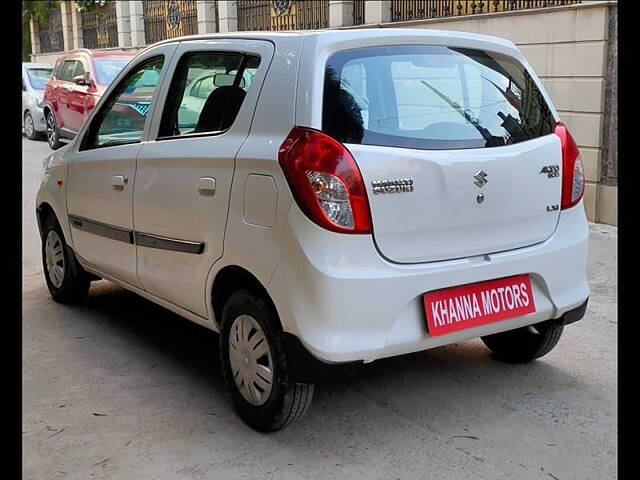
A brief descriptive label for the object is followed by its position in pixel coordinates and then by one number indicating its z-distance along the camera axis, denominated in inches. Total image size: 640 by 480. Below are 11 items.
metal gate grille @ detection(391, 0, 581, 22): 374.3
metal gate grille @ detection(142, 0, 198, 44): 784.3
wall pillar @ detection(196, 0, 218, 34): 746.2
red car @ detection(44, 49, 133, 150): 526.3
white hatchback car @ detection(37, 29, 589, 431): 121.1
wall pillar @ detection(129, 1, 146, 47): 869.2
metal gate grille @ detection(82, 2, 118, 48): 936.3
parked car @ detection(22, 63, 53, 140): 662.5
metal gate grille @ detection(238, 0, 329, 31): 578.6
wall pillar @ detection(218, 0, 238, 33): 705.0
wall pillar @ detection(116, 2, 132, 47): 892.6
